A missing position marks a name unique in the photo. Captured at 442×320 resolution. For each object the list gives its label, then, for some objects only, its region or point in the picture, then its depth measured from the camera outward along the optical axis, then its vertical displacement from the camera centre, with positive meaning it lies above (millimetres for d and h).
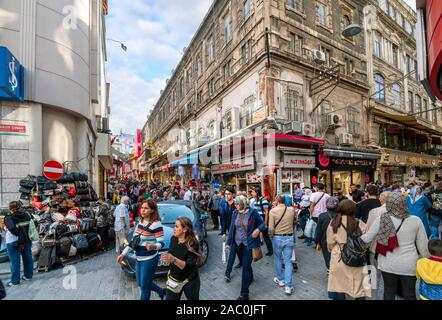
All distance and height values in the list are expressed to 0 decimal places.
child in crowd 2566 -1196
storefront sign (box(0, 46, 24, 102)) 7187 +3136
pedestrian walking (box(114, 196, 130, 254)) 6863 -1552
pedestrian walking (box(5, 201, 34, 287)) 4863 -1342
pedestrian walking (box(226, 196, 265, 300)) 4176 -1255
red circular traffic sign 6997 +86
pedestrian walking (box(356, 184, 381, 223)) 5395 -868
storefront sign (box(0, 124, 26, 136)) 8434 +1593
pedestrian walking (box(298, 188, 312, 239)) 8289 -1531
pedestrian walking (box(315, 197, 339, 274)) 4301 -1012
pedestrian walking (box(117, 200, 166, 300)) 3609 -1135
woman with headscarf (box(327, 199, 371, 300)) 3309 -1382
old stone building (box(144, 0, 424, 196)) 13148 +4874
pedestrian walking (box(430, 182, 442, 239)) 6832 -1371
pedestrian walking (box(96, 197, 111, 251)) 7341 -1675
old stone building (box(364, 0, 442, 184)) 19094 +5963
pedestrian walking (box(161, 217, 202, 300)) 2984 -1168
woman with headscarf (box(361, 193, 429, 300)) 3016 -1019
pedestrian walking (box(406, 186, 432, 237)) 6602 -1177
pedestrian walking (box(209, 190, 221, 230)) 10586 -1880
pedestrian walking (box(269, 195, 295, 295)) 4488 -1281
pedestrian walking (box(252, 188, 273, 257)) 6613 -1161
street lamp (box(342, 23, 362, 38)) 11820 +7010
